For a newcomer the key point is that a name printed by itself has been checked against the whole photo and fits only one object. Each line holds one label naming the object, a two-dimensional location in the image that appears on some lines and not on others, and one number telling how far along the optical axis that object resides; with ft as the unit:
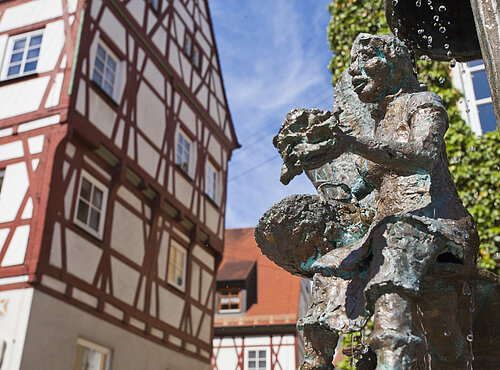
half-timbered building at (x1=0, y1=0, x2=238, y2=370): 29.96
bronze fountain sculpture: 5.67
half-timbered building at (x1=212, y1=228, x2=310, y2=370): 61.93
